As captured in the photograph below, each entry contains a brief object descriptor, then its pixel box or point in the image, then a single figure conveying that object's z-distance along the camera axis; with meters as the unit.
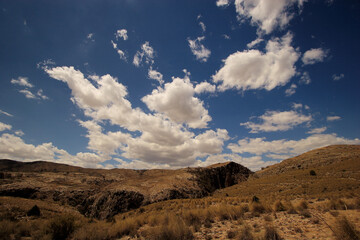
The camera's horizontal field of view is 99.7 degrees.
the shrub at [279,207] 10.91
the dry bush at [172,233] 6.90
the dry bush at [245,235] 5.98
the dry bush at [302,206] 10.60
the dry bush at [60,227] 8.88
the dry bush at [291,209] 9.90
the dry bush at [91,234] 7.98
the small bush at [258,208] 11.04
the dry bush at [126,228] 9.30
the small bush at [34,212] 17.73
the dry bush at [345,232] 5.31
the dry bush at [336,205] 9.80
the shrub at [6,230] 9.00
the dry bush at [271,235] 6.00
